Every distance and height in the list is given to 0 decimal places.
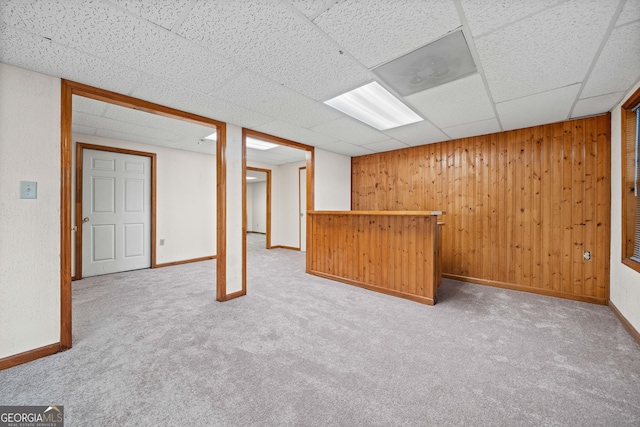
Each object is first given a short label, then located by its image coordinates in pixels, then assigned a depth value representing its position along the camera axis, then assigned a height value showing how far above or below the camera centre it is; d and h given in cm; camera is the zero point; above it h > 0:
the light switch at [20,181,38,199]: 185 +17
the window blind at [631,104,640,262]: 229 +24
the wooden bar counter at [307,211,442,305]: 294 -51
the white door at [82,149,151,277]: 388 +0
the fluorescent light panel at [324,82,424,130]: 242 +116
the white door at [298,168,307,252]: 648 +17
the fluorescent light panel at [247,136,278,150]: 451 +126
